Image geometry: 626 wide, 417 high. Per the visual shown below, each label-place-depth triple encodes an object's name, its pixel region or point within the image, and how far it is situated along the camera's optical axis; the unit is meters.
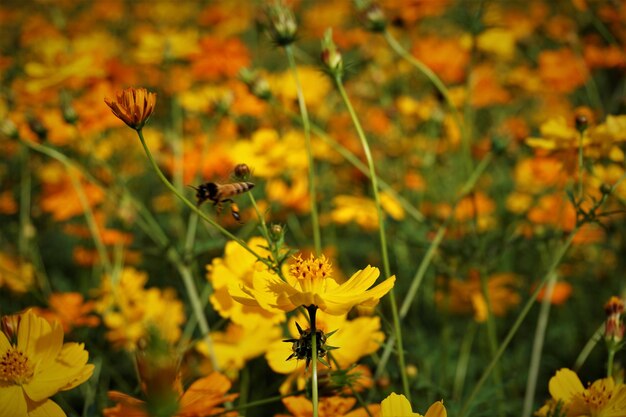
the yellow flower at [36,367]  0.36
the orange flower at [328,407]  0.38
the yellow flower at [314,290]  0.35
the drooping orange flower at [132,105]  0.36
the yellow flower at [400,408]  0.35
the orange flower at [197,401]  0.37
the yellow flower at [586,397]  0.37
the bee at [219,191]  0.37
